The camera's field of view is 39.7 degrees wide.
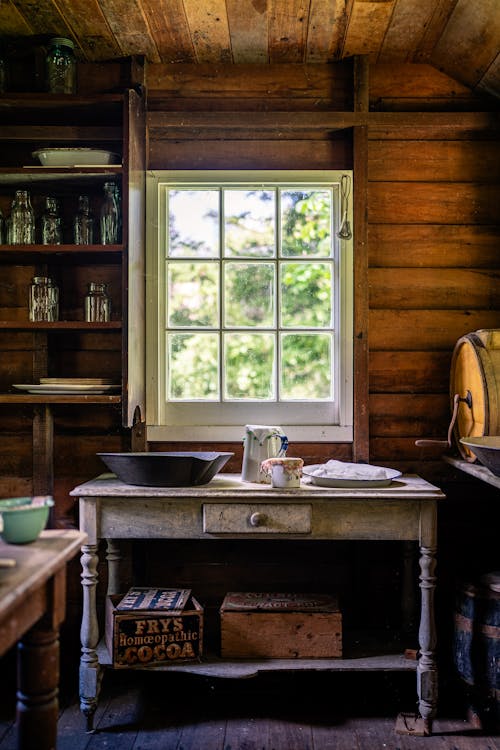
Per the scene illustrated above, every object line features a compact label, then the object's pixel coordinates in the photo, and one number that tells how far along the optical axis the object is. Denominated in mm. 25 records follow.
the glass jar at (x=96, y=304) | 2961
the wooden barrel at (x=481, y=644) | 2465
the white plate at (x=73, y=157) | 2887
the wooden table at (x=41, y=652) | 1661
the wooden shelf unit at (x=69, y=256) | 2844
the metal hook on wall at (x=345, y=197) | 3074
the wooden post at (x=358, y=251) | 3064
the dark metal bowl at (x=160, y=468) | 2588
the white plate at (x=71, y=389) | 2873
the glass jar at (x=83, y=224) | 2980
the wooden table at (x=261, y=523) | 2533
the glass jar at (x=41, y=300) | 2963
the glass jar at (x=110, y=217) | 2947
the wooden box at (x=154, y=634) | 2572
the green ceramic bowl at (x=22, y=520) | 1701
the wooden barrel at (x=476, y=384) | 2574
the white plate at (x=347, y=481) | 2619
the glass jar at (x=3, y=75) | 3021
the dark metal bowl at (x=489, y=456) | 2145
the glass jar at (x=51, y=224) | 2973
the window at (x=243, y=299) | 3129
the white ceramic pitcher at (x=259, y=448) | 2758
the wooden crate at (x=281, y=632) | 2613
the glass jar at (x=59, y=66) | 2953
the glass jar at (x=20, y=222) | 2955
